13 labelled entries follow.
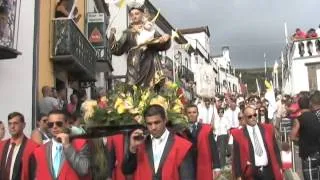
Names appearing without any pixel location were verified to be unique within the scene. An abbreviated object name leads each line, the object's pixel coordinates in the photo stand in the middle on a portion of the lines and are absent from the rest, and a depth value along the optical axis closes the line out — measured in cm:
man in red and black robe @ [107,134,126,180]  600
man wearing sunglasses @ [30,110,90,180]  512
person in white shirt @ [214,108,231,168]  1606
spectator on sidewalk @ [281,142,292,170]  1161
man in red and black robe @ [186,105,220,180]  741
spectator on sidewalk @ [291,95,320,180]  800
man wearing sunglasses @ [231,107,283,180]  763
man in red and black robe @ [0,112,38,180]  616
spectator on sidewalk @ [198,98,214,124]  1619
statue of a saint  733
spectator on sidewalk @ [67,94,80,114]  1432
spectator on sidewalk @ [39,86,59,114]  1365
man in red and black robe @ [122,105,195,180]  508
